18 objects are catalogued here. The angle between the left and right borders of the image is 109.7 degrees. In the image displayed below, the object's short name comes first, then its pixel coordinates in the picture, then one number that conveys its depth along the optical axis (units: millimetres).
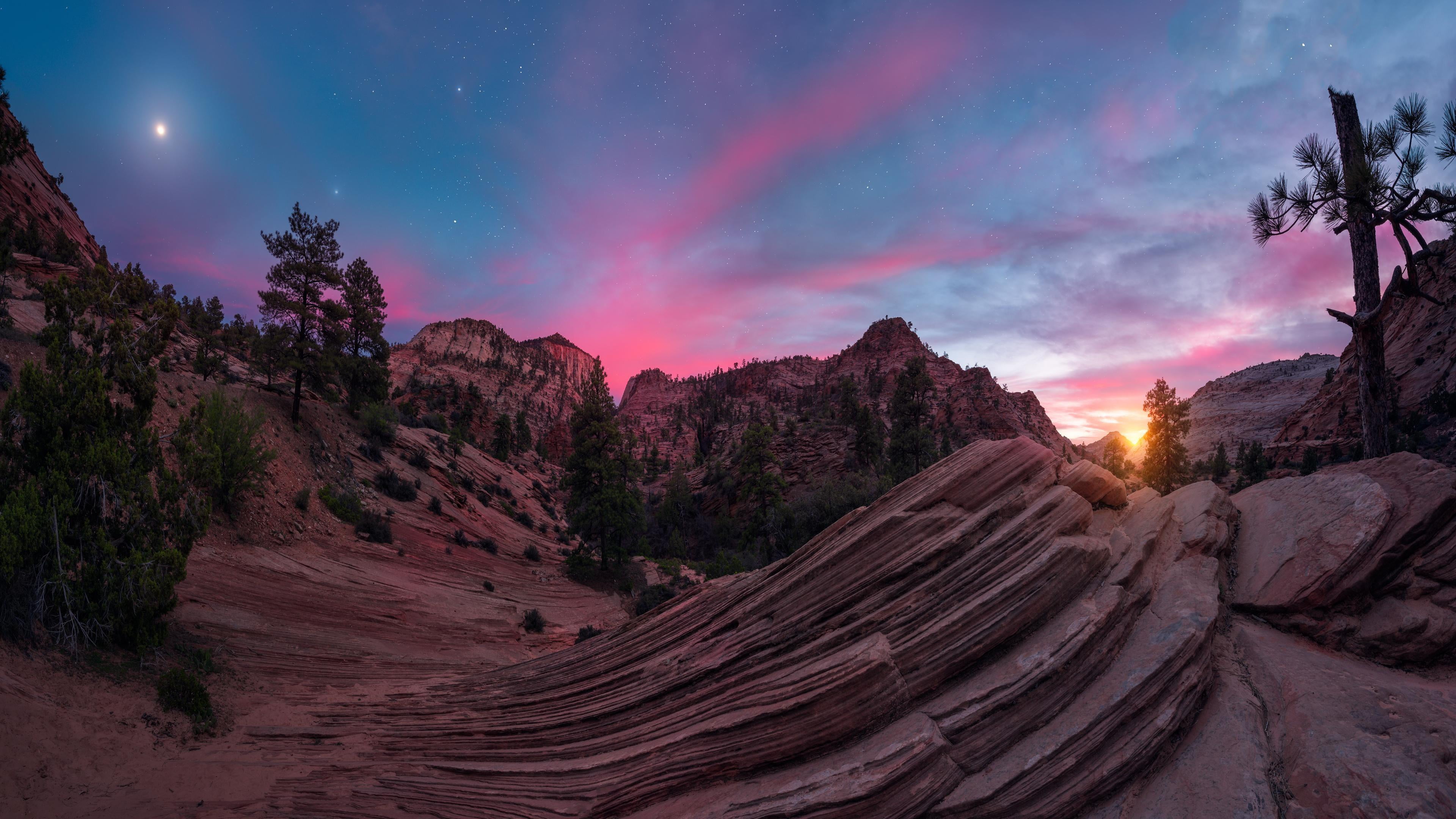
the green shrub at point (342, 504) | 24297
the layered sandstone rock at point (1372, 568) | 6637
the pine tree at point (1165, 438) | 41094
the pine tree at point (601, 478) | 31781
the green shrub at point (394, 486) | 29719
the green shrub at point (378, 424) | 34500
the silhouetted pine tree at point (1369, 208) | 10039
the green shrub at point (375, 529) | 24266
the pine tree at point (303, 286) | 27750
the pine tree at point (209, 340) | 27594
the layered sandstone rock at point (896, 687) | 6055
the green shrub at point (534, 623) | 22266
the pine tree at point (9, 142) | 21625
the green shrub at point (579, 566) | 31062
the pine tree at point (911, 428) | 49750
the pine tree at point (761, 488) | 40750
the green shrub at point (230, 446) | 16844
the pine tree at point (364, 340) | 32125
